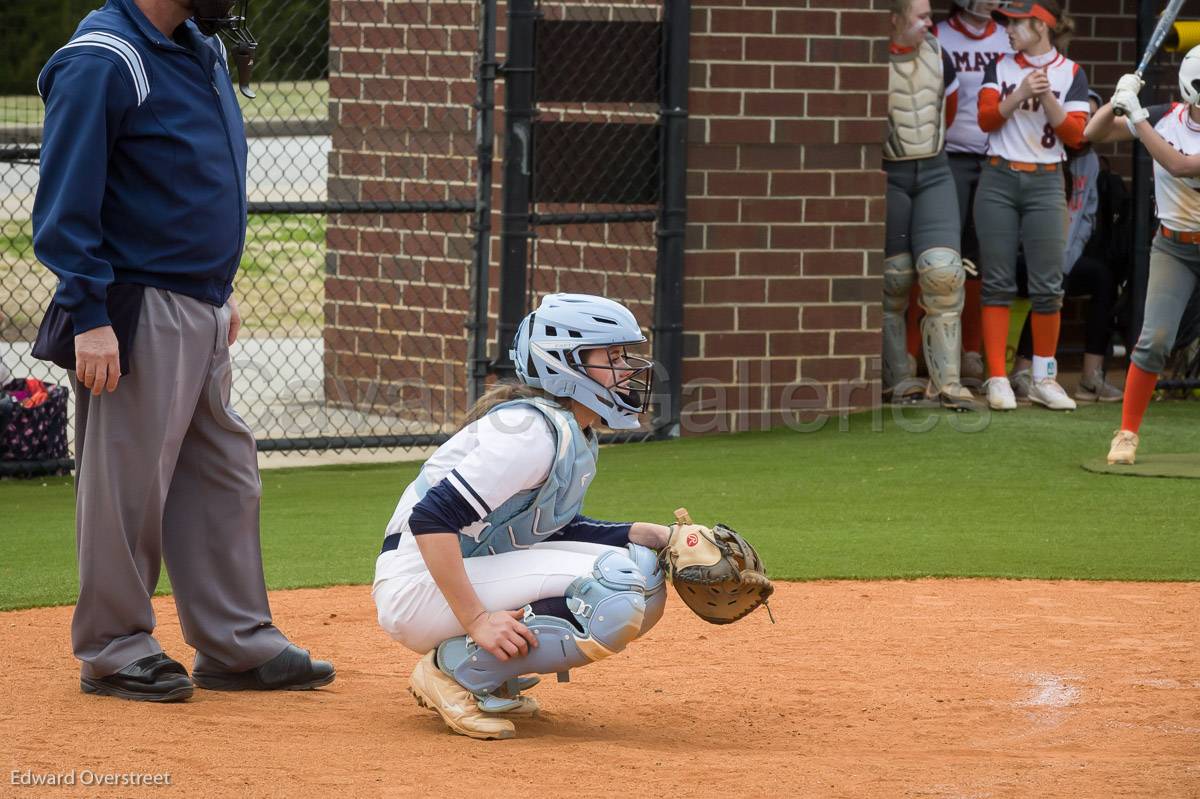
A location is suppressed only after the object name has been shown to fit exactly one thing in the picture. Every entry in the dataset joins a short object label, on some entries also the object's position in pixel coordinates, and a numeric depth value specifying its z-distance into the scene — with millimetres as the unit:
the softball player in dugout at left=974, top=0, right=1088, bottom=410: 19828
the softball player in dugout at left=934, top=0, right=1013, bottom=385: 20797
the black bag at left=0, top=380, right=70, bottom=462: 16734
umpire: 8352
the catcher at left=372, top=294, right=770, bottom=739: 8227
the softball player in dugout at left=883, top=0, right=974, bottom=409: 20031
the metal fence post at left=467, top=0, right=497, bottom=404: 17687
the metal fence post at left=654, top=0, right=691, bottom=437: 18672
